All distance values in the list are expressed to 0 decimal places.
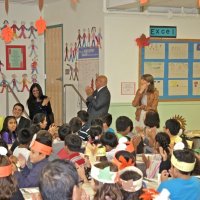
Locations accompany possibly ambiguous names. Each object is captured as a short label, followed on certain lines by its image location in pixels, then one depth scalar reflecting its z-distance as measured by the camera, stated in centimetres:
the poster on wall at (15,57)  1027
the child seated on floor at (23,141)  461
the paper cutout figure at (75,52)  921
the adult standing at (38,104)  790
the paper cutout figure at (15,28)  1022
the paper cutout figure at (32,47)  1052
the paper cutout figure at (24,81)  1045
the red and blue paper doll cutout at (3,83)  1015
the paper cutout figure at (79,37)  900
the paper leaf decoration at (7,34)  778
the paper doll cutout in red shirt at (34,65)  1056
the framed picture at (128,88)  830
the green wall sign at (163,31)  838
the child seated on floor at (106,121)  606
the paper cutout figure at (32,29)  1045
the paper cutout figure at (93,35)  843
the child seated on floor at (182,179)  310
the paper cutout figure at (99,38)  823
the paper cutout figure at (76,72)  926
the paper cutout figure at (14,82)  1032
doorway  996
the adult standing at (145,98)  692
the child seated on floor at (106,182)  259
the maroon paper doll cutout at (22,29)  1034
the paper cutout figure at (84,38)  883
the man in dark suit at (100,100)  702
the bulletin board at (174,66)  846
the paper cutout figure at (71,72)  944
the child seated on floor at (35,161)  367
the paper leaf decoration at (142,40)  822
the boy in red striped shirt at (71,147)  429
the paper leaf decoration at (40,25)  709
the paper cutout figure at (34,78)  1056
